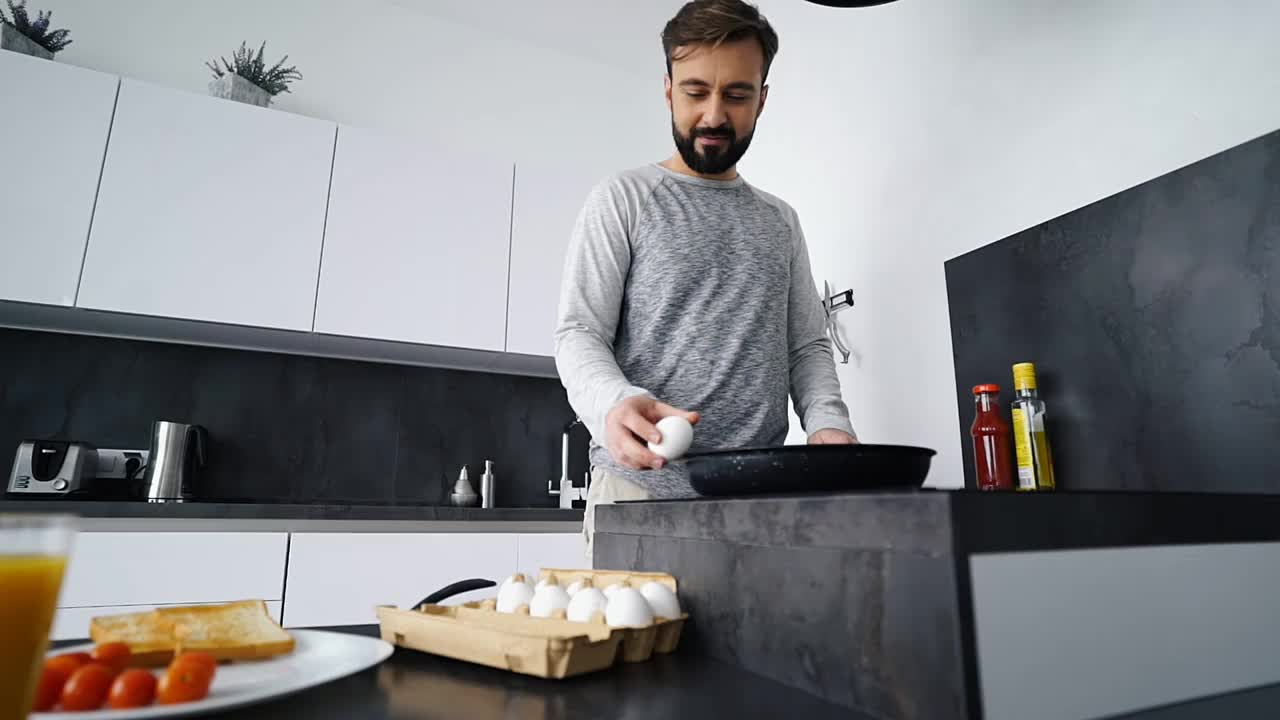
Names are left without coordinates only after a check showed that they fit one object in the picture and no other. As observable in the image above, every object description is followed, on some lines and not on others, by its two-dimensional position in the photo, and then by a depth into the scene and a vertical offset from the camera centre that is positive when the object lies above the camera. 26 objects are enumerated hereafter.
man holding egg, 1.20 +0.42
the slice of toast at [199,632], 0.47 -0.09
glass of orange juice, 0.31 -0.04
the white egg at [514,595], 0.66 -0.08
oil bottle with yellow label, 1.39 +0.17
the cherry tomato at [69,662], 0.39 -0.09
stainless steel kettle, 2.02 +0.14
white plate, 0.36 -0.10
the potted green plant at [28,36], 1.95 +1.33
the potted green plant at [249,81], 2.17 +1.35
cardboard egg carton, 0.50 -0.10
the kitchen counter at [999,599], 0.43 -0.06
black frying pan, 0.61 +0.04
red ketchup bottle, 1.47 +0.16
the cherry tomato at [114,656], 0.42 -0.09
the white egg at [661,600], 0.63 -0.08
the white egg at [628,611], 0.57 -0.08
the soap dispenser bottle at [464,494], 2.41 +0.06
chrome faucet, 2.52 +0.09
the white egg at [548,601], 0.63 -0.08
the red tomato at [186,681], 0.38 -0.09
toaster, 1.85 +0.11
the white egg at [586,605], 0.59 -0.08
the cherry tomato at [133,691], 0.37 -0.10
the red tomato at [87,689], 0.36 -0.09
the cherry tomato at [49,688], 0.37 -0.10
